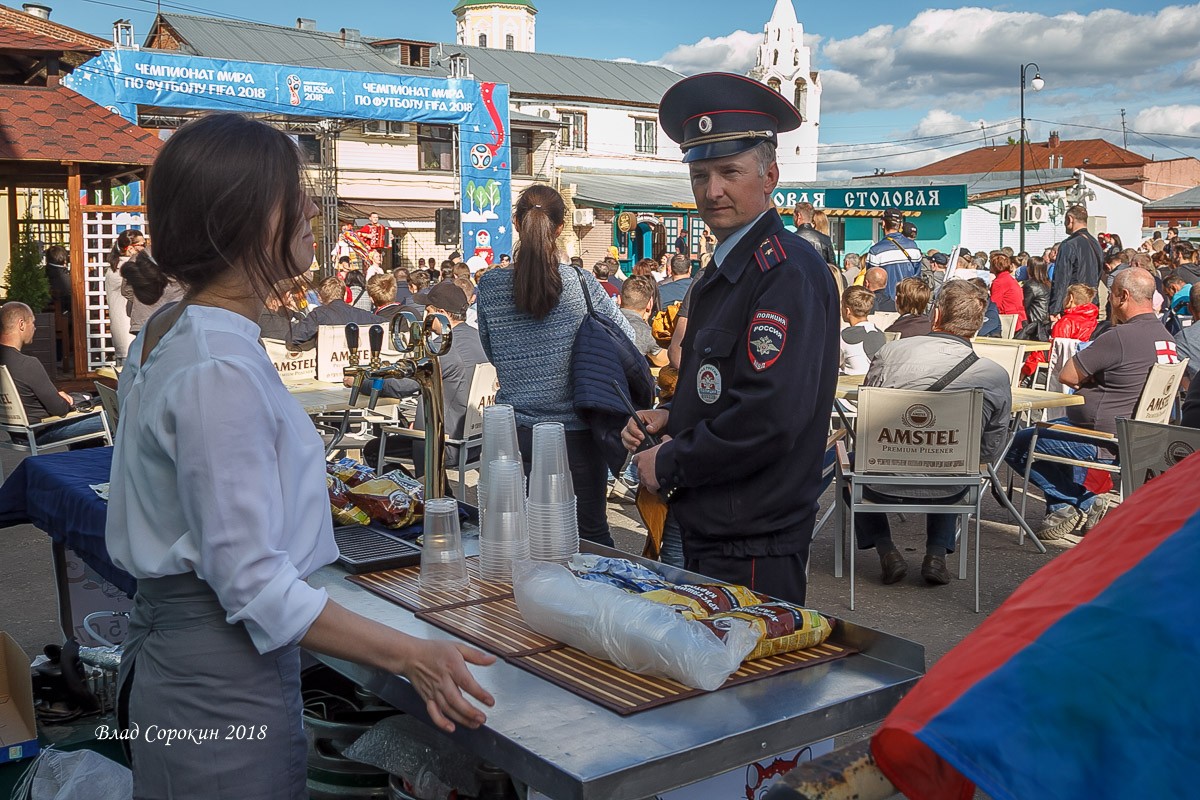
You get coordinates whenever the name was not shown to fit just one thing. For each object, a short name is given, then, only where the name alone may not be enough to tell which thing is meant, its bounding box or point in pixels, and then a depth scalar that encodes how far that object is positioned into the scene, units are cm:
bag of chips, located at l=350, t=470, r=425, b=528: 283
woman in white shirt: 151
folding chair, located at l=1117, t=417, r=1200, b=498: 363
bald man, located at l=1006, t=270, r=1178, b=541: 663
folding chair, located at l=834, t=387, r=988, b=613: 542
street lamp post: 2849
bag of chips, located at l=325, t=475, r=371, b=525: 285
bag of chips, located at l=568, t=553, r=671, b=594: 213
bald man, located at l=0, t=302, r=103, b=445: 744
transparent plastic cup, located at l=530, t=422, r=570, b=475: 239
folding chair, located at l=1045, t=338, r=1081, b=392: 813
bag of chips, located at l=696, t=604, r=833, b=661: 189
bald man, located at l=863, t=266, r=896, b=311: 1098
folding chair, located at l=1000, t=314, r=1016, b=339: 1103
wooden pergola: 1196
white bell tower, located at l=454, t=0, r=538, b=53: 6675
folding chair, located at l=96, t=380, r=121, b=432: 633
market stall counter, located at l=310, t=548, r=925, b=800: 150
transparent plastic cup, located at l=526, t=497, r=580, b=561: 244
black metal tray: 251
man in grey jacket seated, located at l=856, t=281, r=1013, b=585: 573
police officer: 251
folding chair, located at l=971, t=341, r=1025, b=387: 733
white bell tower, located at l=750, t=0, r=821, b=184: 5753
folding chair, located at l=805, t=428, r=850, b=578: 603
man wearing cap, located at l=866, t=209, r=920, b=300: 1209
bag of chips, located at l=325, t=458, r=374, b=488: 302
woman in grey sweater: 430
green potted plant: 1206
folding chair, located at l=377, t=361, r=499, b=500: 676
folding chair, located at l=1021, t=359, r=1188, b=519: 632
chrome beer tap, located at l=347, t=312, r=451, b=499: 272
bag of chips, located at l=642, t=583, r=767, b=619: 194
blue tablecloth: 319
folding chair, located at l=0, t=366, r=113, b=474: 716
